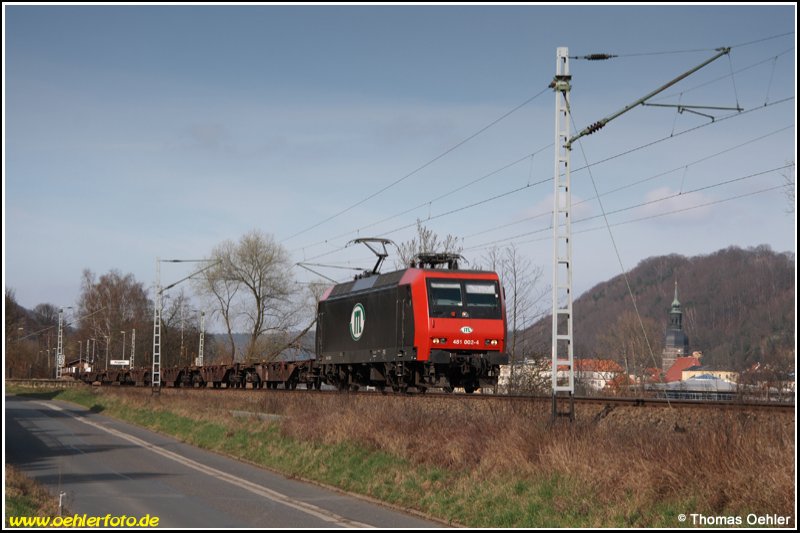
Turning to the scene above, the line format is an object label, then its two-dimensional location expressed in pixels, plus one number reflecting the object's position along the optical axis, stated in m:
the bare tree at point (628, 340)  93.12
